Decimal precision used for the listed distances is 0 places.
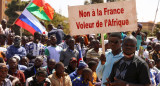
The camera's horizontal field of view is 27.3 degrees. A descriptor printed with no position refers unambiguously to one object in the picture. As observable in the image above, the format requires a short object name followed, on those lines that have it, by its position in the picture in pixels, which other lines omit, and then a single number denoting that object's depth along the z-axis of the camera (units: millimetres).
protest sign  6414
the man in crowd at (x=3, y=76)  6449
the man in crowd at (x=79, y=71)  8397
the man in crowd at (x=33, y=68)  8398
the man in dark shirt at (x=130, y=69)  3893
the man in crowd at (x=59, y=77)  7676
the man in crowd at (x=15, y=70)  7840
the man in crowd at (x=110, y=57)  4918
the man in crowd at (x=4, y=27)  12508
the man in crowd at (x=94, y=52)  9852
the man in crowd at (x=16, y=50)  9753
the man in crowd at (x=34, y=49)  10406
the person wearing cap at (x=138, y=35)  12923
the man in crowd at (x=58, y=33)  12149
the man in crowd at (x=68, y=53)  9703
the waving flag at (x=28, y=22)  12050
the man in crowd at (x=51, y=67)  8781
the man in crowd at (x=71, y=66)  8875
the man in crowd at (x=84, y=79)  7609
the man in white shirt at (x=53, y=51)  10133
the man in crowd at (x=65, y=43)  11232
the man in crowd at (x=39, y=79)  7062
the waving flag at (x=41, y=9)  12462
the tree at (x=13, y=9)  41469
